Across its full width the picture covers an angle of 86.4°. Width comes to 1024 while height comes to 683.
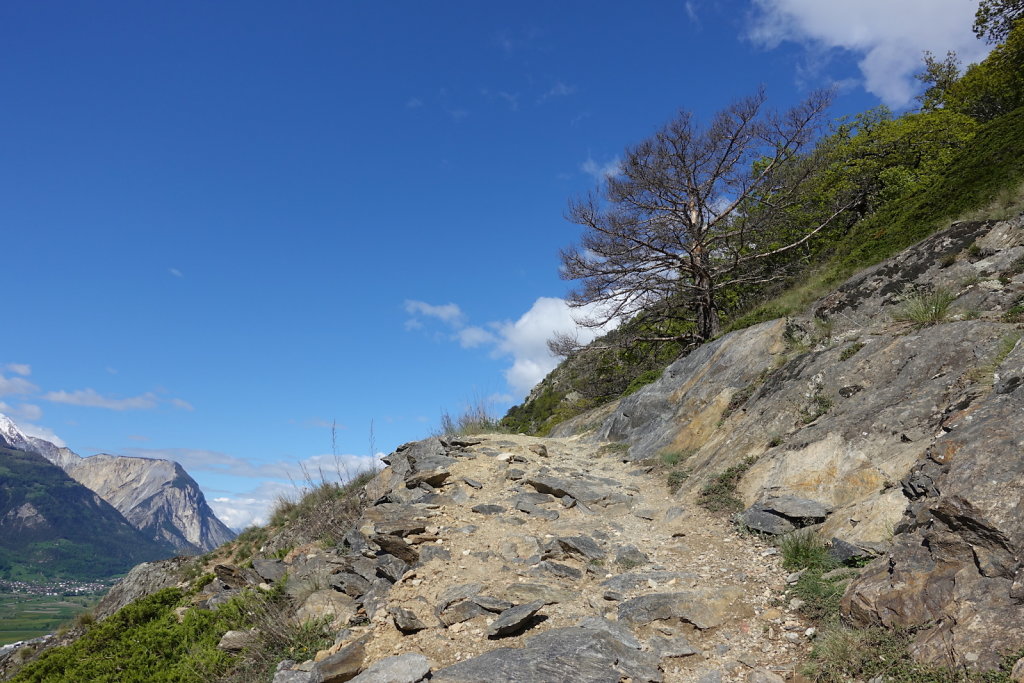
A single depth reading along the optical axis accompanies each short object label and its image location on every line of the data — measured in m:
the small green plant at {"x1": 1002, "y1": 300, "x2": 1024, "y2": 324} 6.97
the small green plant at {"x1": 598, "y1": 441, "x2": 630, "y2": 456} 13.00
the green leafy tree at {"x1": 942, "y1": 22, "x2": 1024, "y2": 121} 23.69
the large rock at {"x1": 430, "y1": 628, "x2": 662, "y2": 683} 4.14
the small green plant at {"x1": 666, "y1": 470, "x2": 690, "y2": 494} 9.55
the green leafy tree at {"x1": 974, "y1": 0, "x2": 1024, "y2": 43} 21.42
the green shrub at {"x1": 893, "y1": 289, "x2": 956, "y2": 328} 8.33
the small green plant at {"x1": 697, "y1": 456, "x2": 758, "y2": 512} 7.76
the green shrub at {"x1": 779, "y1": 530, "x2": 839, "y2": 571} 5.32
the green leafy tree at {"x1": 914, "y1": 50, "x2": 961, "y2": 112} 35.09
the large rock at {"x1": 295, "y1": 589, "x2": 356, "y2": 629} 6.13
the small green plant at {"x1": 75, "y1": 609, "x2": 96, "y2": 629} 15.73
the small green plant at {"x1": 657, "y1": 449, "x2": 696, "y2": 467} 10.83
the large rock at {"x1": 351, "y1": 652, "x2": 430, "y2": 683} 4.34
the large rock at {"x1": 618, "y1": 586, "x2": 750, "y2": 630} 5.00
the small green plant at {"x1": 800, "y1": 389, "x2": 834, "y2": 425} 8.45
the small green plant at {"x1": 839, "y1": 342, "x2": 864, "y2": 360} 9.09
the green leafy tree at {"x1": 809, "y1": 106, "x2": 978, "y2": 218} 19.81
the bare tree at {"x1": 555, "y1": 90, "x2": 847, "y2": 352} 18.44
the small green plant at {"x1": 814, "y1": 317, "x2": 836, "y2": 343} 10.86
